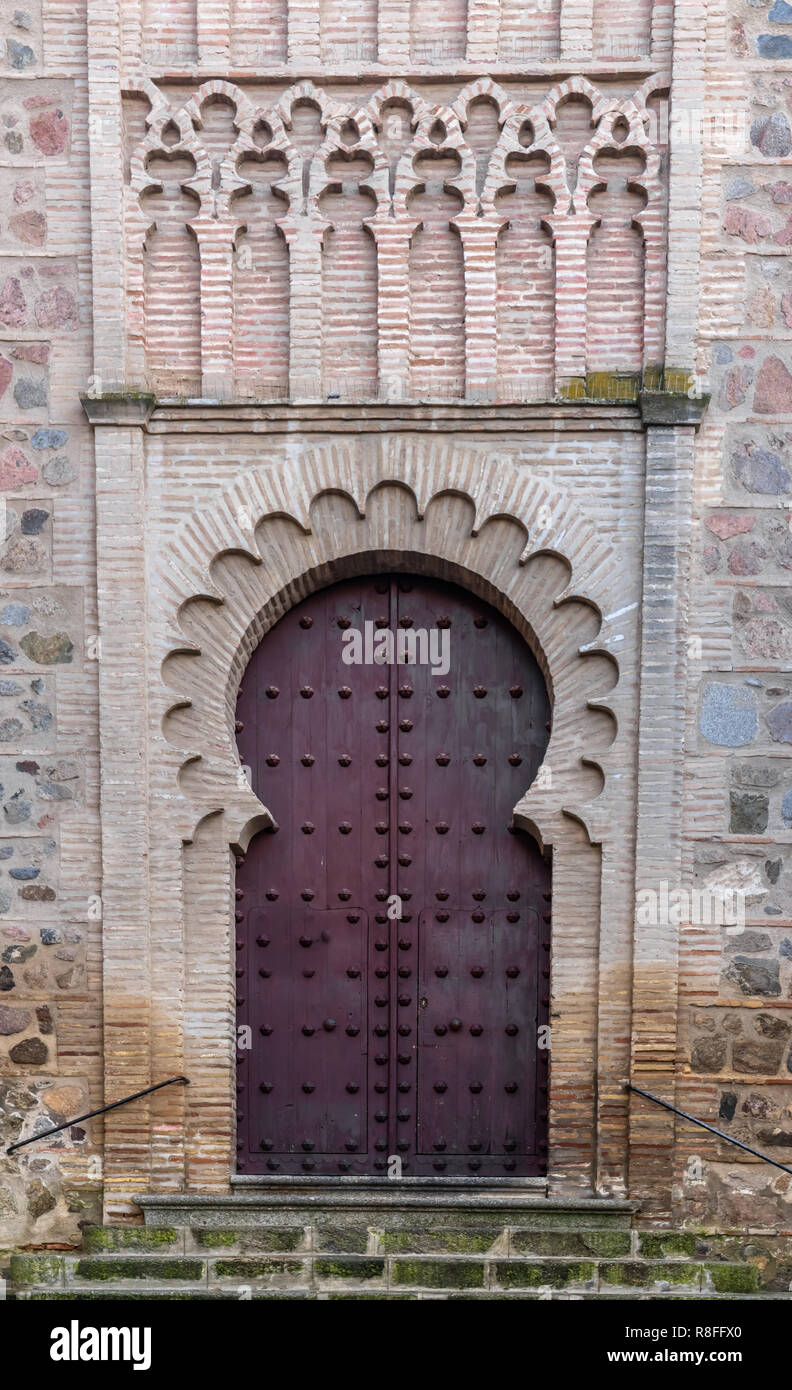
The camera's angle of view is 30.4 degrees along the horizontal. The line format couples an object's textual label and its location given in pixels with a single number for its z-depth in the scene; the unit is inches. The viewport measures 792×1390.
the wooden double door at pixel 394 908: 259.6
